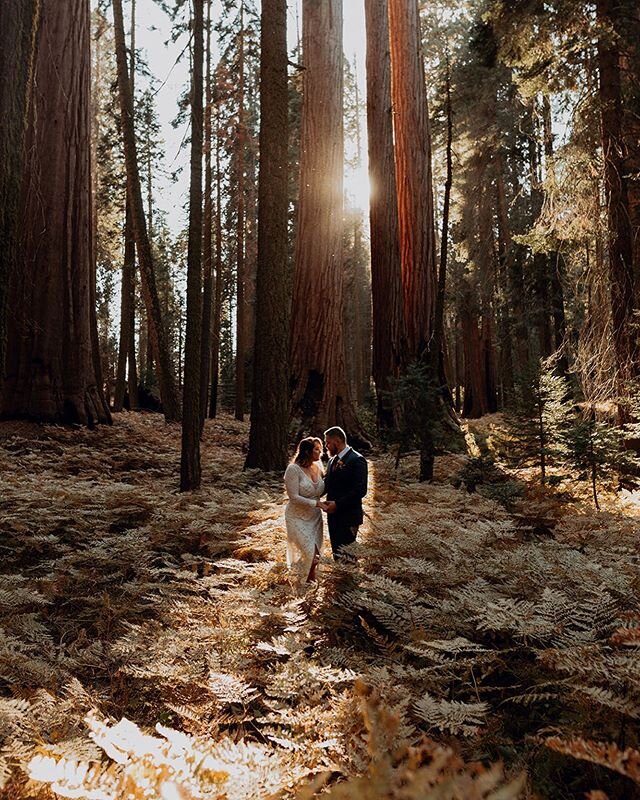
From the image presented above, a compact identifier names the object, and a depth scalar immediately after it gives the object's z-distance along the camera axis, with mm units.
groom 5477
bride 5262
